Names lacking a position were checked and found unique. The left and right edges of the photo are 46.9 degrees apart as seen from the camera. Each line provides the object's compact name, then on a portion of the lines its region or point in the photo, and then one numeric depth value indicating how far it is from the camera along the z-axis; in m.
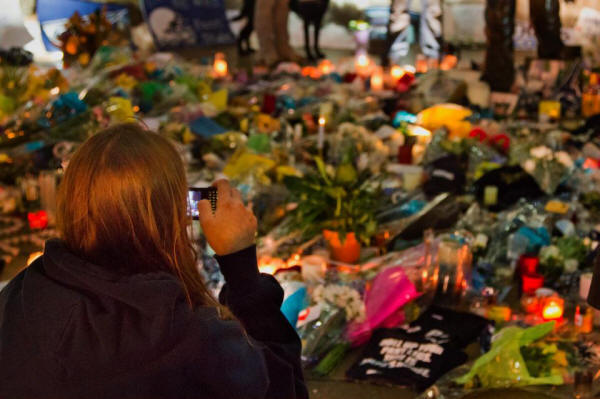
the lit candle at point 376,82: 7.41
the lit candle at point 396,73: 7.64
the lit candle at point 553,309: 2.88
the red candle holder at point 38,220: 4.07
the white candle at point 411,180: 4.36
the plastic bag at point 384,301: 2.75
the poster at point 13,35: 8.31
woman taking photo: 1.13
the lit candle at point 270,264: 3.23
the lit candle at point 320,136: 3.92
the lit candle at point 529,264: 3.25
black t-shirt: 2.48
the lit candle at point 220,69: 7.95
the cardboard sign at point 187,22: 10.52
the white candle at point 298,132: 5.30
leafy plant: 3.30
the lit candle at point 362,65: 8.17
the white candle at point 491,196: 4.12
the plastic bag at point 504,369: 2.38
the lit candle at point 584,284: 3.02
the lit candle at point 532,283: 3.14
